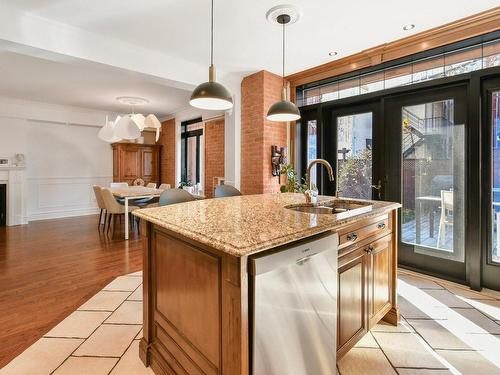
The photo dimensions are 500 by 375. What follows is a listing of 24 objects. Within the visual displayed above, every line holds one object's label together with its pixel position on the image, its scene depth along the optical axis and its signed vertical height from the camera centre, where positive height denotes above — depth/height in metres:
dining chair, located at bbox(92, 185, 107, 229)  5.23 -0.21
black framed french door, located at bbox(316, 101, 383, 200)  3.69 +0.53
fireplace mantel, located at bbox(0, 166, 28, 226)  5.95 -0.14
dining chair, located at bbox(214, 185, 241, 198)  3.23 -0.07
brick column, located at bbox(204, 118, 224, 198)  6.05 +0.75
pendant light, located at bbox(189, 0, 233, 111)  2.15 +0.71
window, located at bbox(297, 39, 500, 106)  2.88 +1.36
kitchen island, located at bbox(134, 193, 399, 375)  1.11 -0.45
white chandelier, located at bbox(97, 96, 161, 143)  4.92 +1.05
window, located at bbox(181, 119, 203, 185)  7.07 +0.94
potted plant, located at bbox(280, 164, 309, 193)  4.23 +0.04
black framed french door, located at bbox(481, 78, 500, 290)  2.80 +0.00
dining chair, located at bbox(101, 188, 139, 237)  4.95 -0.32
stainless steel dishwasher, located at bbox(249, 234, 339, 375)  1.12 -0.55
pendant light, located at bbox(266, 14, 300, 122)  2.71 +0.73
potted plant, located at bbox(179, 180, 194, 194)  5.75 +0.02
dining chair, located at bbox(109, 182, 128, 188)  6.37 +0.03
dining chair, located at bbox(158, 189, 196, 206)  2.73 -0.11
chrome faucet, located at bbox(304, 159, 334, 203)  2.24 -0.07
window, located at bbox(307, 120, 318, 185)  4.36 +0.68
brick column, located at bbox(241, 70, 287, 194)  4.22 +0.82
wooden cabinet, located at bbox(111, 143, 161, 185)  7.39 +0.65
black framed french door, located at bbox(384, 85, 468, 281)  3.02 +0.13
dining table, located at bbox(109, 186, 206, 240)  4.85 -0.13
